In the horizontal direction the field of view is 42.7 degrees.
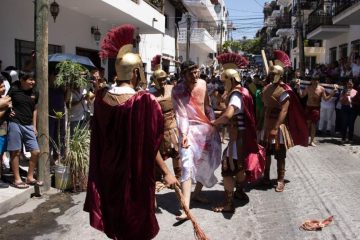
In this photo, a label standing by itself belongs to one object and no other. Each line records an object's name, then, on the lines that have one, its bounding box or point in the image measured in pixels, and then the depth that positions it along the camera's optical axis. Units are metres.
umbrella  7.79
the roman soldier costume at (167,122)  6.00
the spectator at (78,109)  7.51
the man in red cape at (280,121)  6.28
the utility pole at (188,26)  28.01
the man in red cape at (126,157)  3.12
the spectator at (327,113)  12.46
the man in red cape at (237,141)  5.26
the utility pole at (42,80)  6.14
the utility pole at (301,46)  25.52
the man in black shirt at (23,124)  6.12
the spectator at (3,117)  5.46
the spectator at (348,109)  11.15
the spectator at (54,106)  7.52
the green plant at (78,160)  6.42
